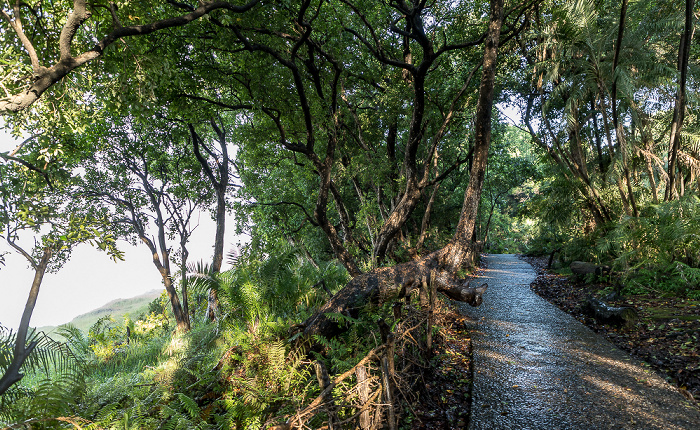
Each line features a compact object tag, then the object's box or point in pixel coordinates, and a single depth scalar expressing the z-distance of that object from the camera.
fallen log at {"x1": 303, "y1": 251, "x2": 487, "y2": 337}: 4.71
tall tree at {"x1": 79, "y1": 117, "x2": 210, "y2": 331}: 11.43
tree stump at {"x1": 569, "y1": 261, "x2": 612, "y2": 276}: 8.03
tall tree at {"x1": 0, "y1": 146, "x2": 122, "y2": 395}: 3.10
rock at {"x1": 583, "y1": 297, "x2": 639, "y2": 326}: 5.36
